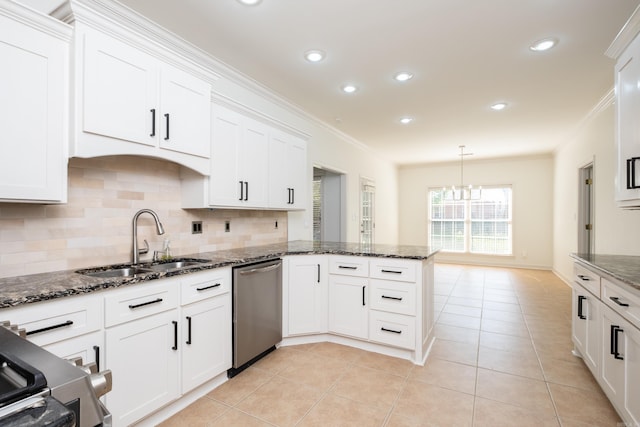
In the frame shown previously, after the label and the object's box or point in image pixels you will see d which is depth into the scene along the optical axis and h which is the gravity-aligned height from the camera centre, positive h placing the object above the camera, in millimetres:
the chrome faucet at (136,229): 2244 -115
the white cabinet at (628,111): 1876 +671
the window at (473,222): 7680 -196
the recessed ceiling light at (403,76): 3172 +1436
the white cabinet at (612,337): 1646 -763
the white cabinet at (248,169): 2641 +446
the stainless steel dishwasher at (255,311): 2418 -810
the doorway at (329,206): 5434 +147
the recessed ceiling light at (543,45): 2557 +1428
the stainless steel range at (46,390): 463 -294
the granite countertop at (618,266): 1738 -349
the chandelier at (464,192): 7904 +604
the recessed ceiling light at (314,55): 2773 +1441
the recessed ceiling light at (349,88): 3492 +1433
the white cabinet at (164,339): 1655 -766
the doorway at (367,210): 6191 +89
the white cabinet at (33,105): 1498 +551
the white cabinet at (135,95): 1752 +778
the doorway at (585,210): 4922 +85
